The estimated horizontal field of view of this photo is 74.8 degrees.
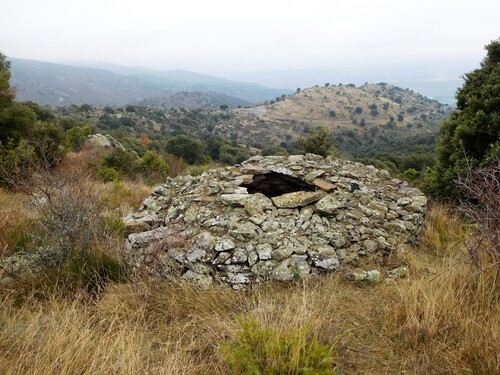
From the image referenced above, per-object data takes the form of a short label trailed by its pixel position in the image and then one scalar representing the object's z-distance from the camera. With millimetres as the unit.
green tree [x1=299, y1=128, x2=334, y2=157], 17250
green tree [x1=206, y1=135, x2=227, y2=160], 38988
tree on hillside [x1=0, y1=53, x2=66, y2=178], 9898
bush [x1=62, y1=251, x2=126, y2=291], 3822
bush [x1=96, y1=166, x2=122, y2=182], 12076
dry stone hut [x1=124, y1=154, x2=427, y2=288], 4398
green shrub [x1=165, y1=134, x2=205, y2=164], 28266
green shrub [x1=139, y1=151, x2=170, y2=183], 14770
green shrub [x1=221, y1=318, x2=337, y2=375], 2238
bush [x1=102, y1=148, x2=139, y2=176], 15212
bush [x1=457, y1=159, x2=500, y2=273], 3037
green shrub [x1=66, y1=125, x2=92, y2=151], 22394
